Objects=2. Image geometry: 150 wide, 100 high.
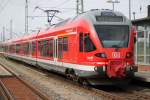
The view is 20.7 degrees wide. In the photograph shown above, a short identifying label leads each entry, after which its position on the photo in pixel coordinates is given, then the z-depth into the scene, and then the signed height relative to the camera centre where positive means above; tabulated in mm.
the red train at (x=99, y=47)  15852 -94
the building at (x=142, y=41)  24878 +233
